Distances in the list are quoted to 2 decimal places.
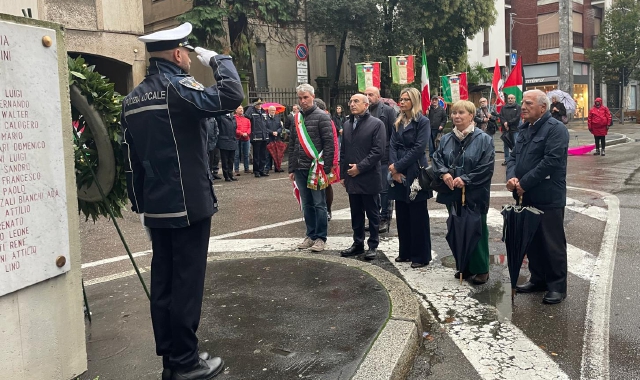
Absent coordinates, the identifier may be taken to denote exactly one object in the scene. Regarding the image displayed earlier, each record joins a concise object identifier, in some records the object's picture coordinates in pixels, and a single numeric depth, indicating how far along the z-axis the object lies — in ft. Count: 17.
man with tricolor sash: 21.99
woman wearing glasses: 20.11
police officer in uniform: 10.76
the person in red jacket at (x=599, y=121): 58.44
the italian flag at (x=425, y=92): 40.57
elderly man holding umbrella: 16.17
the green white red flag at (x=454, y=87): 63.98
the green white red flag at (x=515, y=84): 42.57
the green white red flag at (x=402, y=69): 65.10
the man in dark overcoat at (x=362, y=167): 20.93
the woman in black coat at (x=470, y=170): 17.69
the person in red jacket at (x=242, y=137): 50.34
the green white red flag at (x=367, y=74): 59.06
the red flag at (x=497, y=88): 55.16
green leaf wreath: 12.25
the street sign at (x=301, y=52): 54.29
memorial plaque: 8.91
